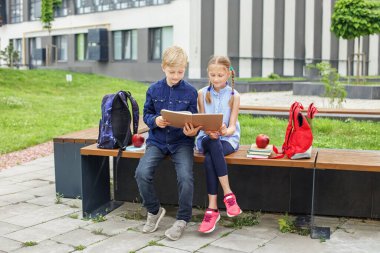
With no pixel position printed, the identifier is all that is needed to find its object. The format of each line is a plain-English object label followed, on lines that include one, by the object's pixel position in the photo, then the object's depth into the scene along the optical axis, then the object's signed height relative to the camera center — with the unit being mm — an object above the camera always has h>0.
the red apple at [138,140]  5469 -607
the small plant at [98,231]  4984 -1360
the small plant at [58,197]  6118 -1321
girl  4984 -533
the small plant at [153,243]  4656 -1361
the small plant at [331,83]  12766 -143
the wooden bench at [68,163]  6223 -954
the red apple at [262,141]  5113 -575
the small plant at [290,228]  4971 -1341
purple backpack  5441 -446
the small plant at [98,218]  5379 -1342
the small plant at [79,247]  4551 -1367
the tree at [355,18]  20438 +2110
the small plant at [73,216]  5502 -1348
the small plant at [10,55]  38188 +1450
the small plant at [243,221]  5209 -1341
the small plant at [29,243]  4668 -1370
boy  4969 -566
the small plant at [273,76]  28969 +33
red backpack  4820 -500
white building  28734 +2236
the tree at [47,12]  34688 +3928
